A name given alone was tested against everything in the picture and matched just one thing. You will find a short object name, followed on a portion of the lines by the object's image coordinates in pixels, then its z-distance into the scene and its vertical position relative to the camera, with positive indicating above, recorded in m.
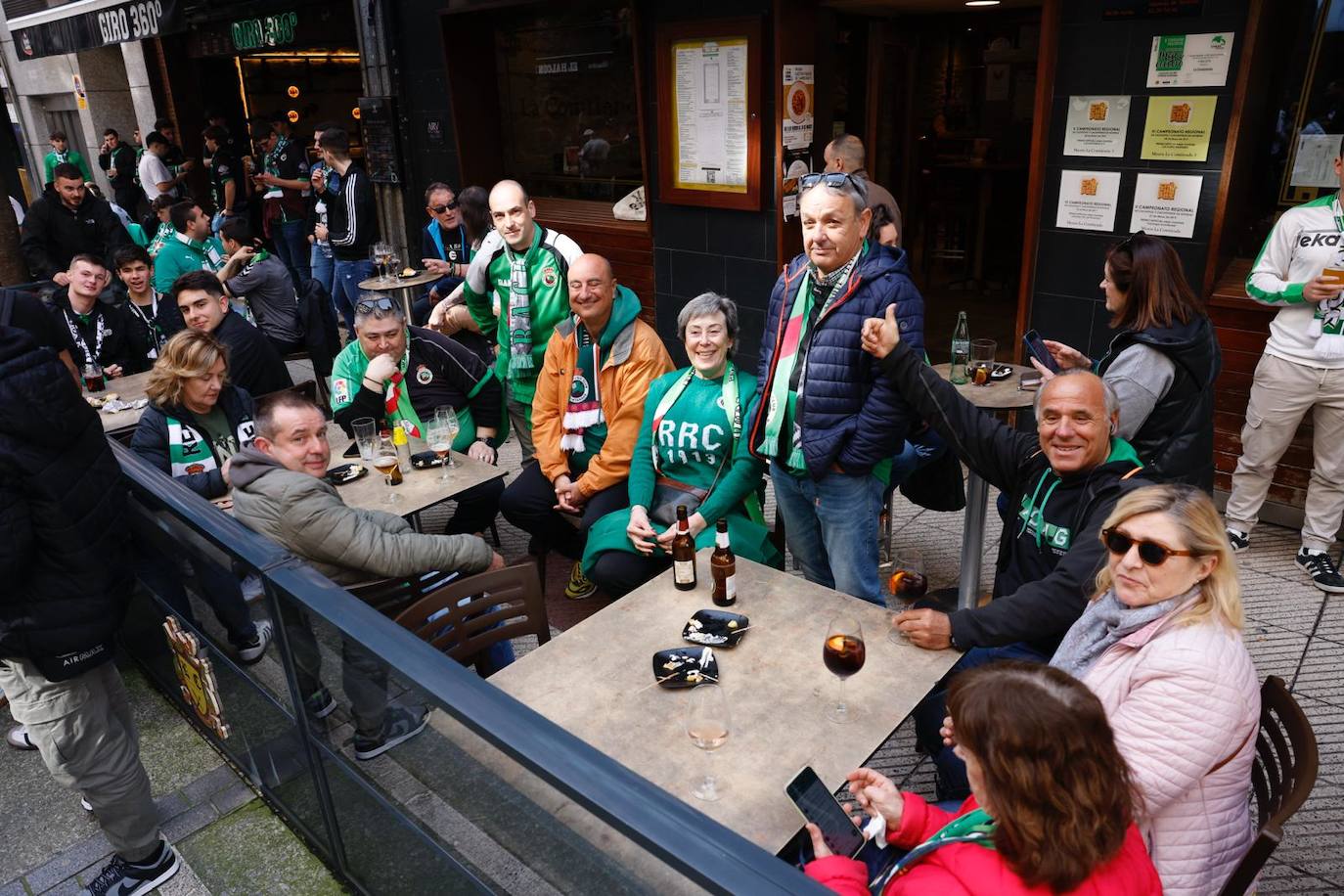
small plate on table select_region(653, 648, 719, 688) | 2.44 -1.45
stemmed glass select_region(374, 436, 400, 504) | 3.92 -1.38
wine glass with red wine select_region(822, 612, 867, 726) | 2.32 -1.35
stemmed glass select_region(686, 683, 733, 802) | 2.20 -1.42
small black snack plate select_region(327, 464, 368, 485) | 4.02 -1.47
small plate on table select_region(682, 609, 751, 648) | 2.61 -1.44
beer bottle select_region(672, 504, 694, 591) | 2.90 -1.37
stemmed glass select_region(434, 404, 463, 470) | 4.15 -1.29
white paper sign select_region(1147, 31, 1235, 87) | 4.41 +0.16
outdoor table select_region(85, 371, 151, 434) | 4.77 -1.42
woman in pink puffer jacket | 1.91 -1.23
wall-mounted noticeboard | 6.17 +0.02
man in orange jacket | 4.25 -1.34
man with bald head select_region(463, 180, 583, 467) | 5.02 -0.85
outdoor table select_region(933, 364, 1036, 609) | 3.92 -1.65
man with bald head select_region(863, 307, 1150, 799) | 2.57 -1.19
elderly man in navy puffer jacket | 3.24 -0.97
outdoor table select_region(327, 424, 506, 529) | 3.79 -1.50
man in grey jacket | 2.95 -1.22
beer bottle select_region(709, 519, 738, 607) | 2.84 -1.39
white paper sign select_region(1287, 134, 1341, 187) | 4.57 -0.35
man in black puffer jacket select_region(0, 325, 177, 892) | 2.45 -1.28
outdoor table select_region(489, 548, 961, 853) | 2.11 -1.47
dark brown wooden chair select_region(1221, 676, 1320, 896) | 1.75 -1.40
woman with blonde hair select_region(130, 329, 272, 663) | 3.80 -1.18
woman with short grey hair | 3.72 -1.44
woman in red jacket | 1.51 -1.13
